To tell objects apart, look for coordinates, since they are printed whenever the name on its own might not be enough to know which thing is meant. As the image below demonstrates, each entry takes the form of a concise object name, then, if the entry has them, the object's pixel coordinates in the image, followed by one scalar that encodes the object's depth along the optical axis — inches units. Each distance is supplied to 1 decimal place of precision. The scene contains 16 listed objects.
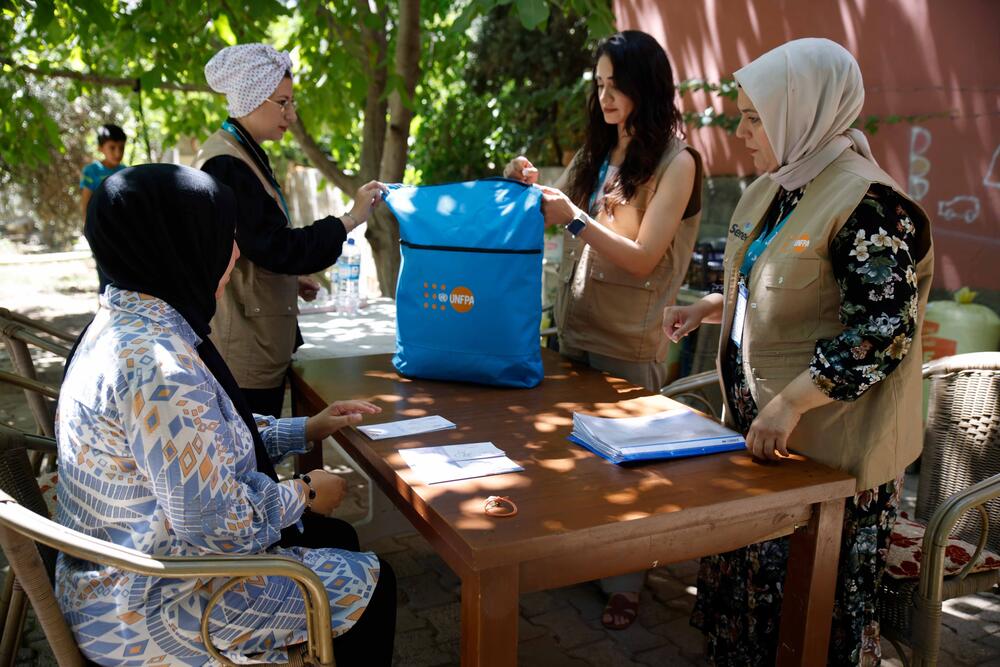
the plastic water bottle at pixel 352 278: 152.8
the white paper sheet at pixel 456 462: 71.7
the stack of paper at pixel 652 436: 75.4
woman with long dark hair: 102.0
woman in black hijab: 60.9
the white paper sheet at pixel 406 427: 81.9
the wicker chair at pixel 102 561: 58.9
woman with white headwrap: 98.9
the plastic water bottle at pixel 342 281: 153.0
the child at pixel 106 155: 284.8
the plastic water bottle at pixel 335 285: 158.6
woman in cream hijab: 70.4
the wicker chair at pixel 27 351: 117.2
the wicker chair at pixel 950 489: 78.5
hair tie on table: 63.3
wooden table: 59.8
